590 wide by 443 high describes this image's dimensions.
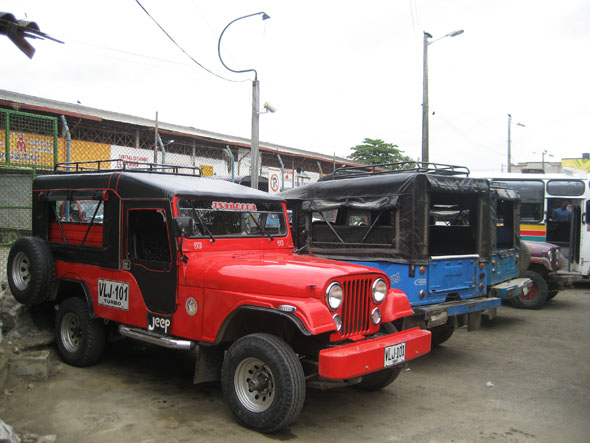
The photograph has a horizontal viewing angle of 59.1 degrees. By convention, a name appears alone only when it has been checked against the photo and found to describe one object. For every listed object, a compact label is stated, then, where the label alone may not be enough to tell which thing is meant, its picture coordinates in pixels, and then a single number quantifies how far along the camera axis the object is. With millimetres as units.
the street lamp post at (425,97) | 15883
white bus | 12414
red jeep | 4109
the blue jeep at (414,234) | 6438
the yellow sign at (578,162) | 43588
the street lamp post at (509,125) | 34031
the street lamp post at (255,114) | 11820
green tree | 34125
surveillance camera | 12203
